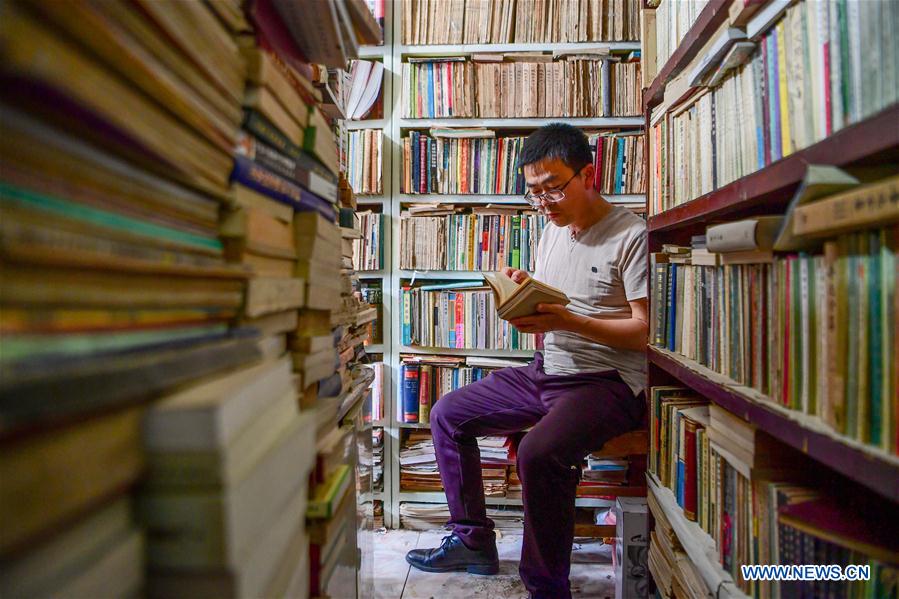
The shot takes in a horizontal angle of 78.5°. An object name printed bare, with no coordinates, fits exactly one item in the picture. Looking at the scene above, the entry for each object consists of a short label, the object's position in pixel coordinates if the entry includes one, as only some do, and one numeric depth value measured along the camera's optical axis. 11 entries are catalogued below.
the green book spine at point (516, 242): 2.21
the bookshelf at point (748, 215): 0.62
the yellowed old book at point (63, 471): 0.30
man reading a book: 1.51
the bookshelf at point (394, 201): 2.21
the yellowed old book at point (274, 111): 0.63
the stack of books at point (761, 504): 0.76
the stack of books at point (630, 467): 1.69
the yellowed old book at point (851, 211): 0.57
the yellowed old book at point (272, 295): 0.61
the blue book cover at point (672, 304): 1.38
